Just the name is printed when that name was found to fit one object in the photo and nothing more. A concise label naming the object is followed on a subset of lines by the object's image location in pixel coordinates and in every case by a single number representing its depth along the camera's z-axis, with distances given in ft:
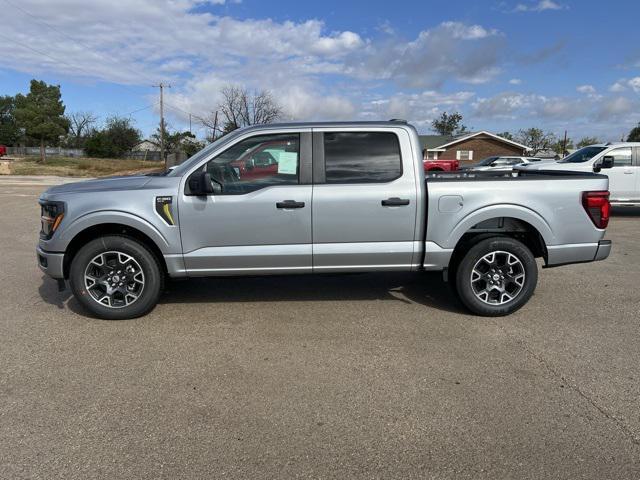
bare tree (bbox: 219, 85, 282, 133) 178.29
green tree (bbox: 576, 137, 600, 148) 295.48
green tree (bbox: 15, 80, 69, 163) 170.50
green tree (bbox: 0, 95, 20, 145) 285.23
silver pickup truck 15.17
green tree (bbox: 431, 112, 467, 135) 309.22
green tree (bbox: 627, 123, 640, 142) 234.66
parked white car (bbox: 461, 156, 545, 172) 89.16
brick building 184.34
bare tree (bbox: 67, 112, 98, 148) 324.60
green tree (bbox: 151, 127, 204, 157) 267.80
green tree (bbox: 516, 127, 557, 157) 280.31
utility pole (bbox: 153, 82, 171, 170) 180.34
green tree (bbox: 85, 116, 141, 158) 244.22
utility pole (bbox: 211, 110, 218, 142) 181.78
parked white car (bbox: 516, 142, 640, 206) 37.93
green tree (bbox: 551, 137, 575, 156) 269.85
